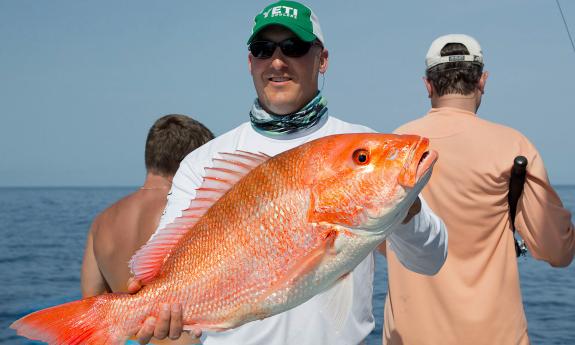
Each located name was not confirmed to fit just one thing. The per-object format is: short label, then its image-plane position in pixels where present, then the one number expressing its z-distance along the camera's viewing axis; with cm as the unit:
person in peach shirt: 343
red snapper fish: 203
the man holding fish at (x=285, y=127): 286
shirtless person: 478
